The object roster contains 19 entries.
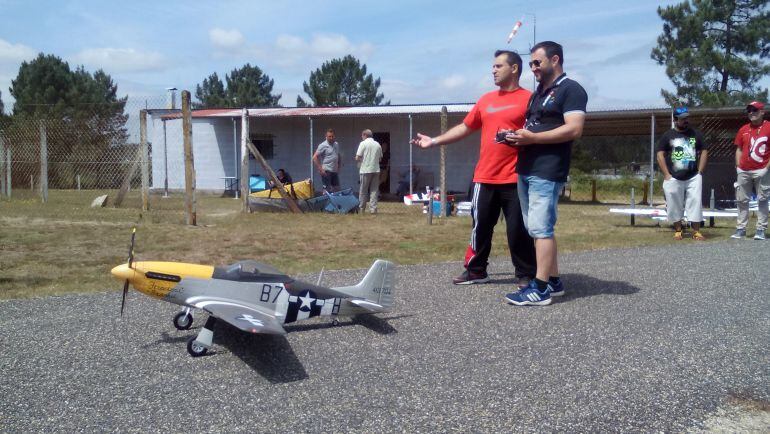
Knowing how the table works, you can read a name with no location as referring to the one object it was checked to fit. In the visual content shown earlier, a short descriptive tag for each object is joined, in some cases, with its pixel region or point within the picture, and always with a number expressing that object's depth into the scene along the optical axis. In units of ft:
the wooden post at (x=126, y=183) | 43.29
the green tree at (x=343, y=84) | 184.14
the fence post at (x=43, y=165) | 47.20
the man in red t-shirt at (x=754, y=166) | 28.73
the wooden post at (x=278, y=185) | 42.47
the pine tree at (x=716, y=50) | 97.35
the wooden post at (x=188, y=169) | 34.35
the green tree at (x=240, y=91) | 191.31
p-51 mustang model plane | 12.72
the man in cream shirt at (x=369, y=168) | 44.45
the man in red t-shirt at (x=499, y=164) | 17.16
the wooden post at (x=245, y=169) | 42.70
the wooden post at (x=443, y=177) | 38.70
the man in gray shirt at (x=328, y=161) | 47.19
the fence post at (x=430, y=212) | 37.88
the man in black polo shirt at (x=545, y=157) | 15.40
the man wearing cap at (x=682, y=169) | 29.68
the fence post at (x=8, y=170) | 51.67
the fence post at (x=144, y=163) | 41.47
